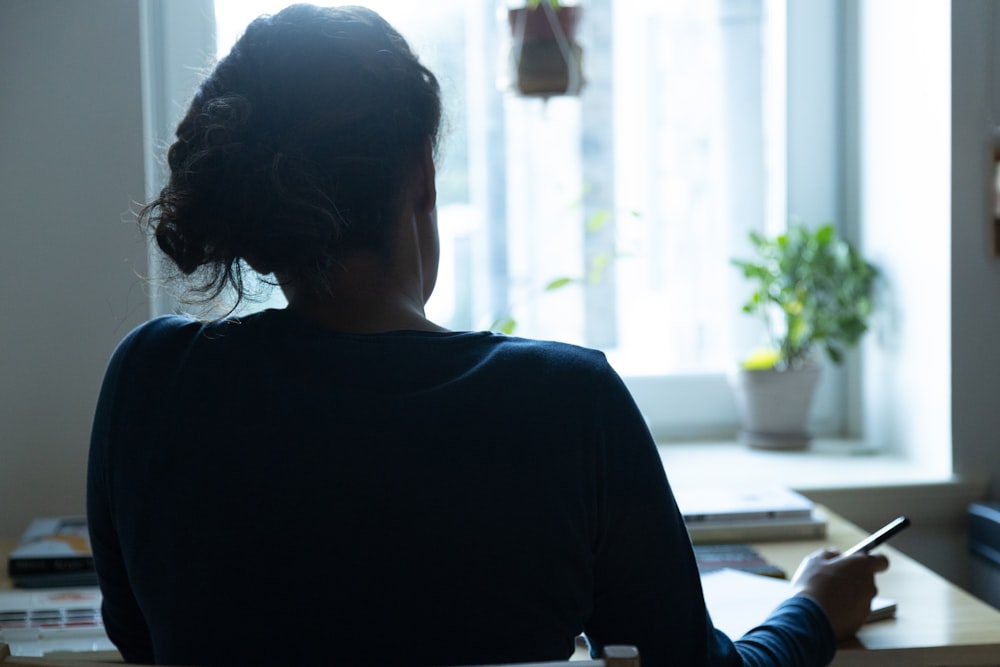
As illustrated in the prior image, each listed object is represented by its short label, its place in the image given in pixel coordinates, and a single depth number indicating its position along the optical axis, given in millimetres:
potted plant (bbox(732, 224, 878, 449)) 3335
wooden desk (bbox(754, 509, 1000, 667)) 2415
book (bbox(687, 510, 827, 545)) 2822
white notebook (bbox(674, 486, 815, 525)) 2820
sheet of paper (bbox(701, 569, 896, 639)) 2477
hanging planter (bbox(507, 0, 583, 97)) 3168
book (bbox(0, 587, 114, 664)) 2467
